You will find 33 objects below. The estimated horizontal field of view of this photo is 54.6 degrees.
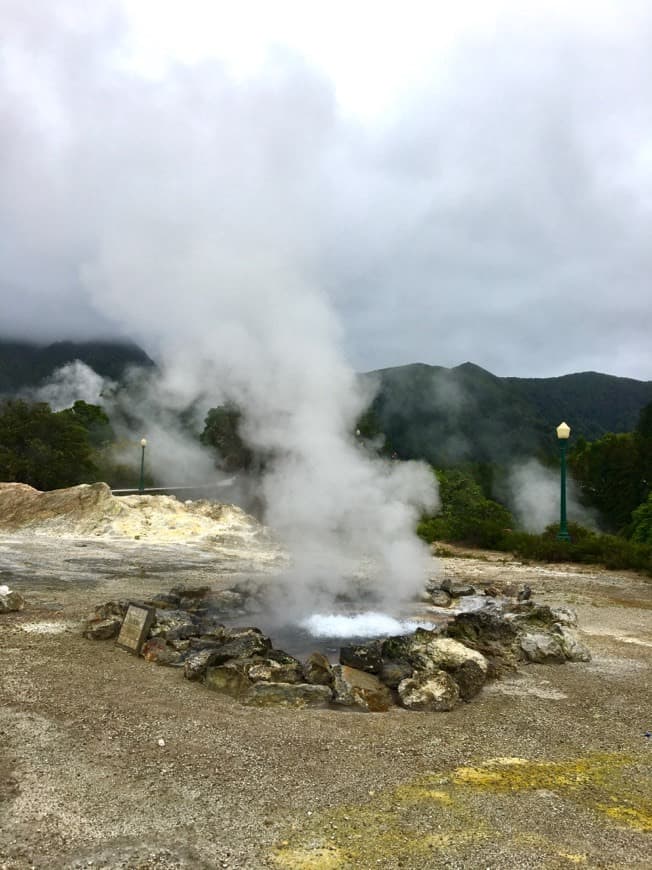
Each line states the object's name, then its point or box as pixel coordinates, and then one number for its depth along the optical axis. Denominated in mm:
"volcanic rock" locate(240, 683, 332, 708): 6512
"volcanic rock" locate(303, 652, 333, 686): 7016
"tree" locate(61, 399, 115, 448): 45669
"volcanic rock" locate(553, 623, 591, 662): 8344
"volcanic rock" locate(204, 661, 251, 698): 6852
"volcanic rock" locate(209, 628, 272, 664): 7516
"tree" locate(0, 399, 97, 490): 33125
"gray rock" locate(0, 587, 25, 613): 10008
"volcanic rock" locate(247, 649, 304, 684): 6938
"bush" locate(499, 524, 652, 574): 17062
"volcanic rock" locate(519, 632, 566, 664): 8281
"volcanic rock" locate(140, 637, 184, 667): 7781
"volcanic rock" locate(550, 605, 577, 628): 9961
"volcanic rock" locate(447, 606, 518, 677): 8461
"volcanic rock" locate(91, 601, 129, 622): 9258
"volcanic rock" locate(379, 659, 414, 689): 7387
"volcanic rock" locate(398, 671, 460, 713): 6555
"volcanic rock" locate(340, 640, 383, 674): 7773
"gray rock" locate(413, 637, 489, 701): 6961
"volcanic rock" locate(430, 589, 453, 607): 12766
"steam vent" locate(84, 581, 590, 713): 6676
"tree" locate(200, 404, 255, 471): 18766
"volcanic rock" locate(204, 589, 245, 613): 11488
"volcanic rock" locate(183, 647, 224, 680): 7191
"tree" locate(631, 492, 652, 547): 19453
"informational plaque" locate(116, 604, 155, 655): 8180
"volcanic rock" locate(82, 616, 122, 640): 8648
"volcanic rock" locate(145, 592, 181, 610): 11037
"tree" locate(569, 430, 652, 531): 26047
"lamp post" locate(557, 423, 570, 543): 16375
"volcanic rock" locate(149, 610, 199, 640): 8492
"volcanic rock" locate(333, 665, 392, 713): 6586
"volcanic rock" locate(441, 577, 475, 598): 13438
